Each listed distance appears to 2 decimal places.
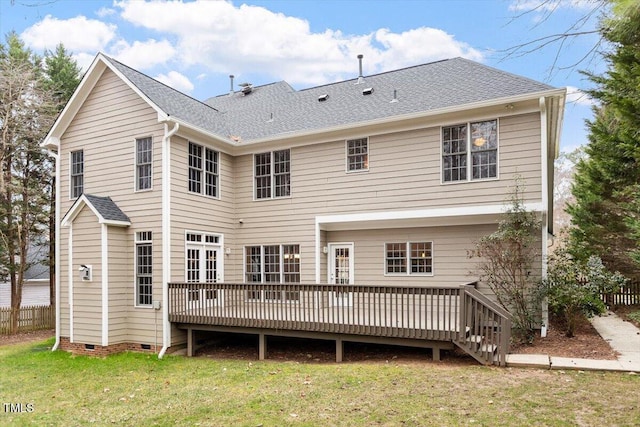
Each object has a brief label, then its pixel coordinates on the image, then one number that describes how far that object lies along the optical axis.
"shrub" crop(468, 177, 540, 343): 9.44
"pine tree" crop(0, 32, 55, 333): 15.62
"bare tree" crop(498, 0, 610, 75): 3.19
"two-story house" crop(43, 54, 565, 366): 10.06
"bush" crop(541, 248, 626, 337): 9.23
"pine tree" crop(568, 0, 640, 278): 9.08
